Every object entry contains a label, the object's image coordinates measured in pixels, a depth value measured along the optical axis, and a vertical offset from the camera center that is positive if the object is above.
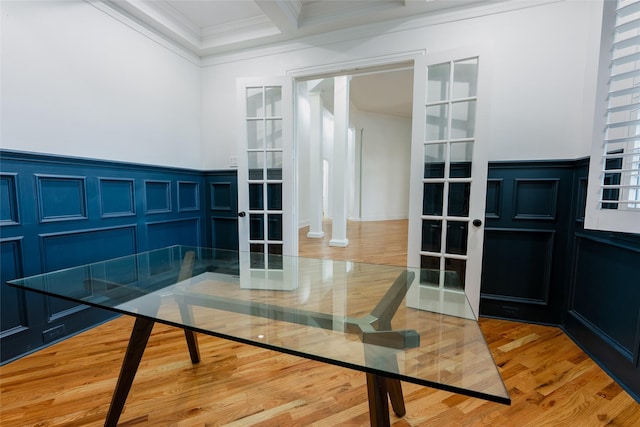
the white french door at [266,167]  2.65 +0.24
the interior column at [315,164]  5.55 +0.61
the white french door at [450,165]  2.04 +0.22
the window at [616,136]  1.26 +0.30
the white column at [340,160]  4.60 +0.57
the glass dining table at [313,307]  0.69 -0.45
